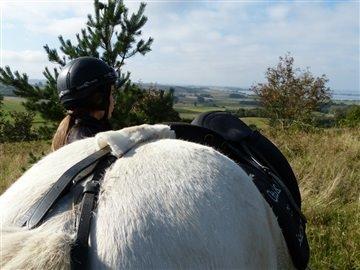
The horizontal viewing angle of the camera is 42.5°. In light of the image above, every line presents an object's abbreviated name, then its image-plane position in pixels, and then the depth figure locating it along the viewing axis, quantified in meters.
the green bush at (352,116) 11.60
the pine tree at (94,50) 7.86
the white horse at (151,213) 1.32
